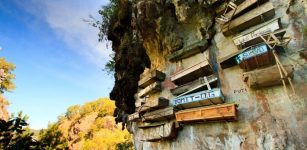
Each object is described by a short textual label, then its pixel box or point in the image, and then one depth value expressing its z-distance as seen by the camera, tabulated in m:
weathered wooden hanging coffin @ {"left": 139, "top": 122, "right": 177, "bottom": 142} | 8.03
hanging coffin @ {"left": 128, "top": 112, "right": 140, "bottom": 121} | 9.98
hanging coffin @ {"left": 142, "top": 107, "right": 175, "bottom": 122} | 8.14
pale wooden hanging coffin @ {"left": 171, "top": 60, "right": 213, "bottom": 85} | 7.44
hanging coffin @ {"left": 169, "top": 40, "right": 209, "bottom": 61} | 8.07
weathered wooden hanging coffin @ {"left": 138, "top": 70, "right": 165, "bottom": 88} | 9.48
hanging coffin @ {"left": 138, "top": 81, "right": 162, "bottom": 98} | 9.50
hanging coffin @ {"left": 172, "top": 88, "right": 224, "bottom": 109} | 6.77
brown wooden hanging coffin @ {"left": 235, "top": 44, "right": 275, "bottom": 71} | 6.00
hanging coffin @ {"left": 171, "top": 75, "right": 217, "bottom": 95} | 7.34
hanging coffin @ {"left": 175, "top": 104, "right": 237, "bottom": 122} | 6.27
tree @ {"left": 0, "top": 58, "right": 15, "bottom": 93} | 25.70
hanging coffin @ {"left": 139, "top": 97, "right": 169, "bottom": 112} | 8.58
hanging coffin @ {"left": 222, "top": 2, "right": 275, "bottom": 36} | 6.52
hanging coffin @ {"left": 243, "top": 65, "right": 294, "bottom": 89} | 5.72
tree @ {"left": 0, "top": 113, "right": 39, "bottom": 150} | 4.32
